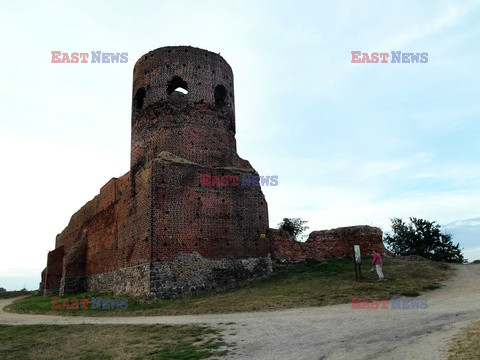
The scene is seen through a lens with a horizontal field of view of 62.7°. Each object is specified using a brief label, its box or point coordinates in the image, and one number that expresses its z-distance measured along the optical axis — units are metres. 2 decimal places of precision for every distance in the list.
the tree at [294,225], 31.36
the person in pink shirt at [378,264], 13.15
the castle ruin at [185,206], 14.82
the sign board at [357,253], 13.49
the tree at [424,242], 21.84
